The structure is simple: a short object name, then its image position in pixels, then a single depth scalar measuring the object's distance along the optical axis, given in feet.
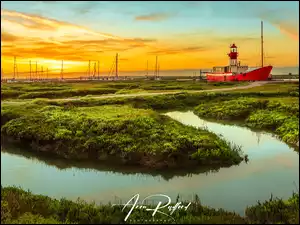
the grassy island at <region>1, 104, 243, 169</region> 52.03
